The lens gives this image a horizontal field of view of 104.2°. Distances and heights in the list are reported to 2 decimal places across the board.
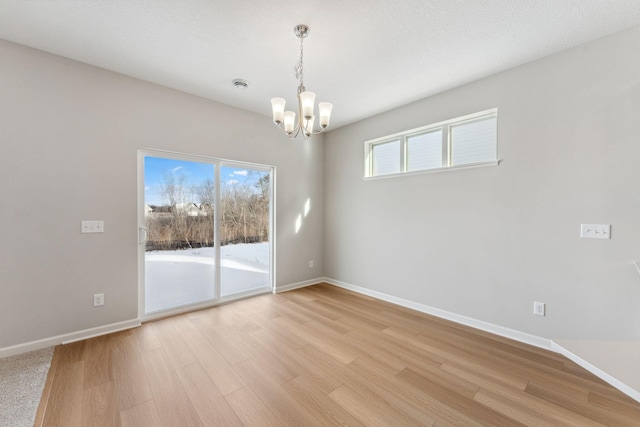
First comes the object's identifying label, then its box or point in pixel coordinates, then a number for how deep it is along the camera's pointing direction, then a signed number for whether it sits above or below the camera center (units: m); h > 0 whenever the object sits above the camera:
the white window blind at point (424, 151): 3.36 +0.86
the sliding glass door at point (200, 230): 3.11 -0.27
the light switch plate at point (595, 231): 2.18 -0.16
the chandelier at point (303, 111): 2.05 +0.87
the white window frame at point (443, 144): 2.94 +1.00
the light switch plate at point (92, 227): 2.63 -0.18
